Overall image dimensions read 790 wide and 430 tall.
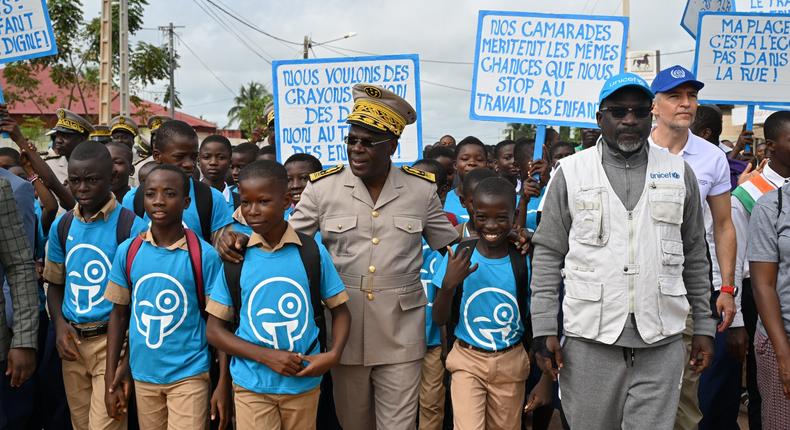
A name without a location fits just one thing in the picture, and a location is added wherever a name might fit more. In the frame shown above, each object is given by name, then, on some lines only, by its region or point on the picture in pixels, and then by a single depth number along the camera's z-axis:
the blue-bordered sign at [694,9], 7.09
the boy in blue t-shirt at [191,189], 4.33
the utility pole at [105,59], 15.65
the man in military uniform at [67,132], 6.52
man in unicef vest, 3.05
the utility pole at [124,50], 16.65
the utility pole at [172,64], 32.78
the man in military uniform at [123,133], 8.15
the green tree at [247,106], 49.84
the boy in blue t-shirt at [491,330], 3.81
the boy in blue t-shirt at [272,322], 3.28
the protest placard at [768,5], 7.80
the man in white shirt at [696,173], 3.84
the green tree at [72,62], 18.02
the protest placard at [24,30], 6.00
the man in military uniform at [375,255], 3.69
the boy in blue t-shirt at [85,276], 3.80
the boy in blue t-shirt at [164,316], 3.50
